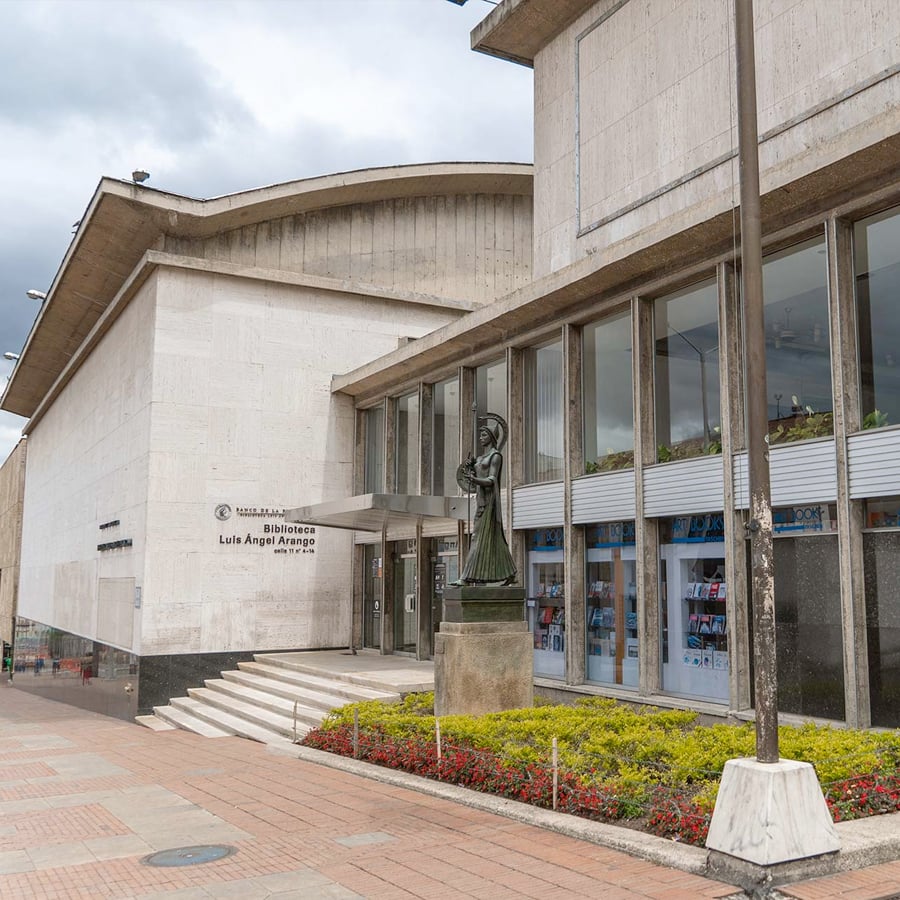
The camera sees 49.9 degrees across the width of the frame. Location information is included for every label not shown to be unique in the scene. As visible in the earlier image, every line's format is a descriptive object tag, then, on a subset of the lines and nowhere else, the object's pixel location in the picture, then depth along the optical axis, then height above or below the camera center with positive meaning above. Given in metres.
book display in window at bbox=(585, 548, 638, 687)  15.05 -0.58
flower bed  8.40 -1.85
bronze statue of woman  14.45 +0.88
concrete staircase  16.11 -2.23
